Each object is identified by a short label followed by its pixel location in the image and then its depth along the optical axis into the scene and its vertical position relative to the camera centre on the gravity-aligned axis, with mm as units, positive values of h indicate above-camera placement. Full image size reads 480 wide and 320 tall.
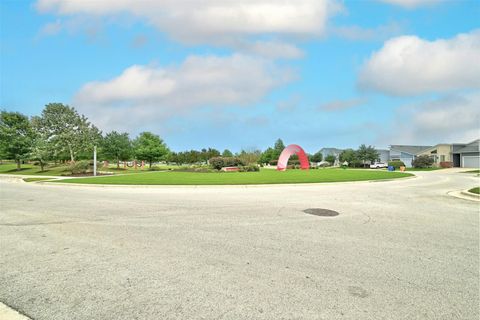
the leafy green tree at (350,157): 67625 +1421
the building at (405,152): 70750 +2552
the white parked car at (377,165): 64312 -796
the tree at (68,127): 41219 +5670
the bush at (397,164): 57784 -410
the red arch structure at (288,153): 40625 +1428
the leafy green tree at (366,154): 65150 +1945
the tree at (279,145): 89188 +5731
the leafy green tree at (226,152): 98919 +4211
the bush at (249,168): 37438 -692
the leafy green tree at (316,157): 82875 +1522
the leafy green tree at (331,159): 83781 +1052
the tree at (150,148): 49812 +2819
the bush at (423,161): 53444 +146
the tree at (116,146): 48656 +3136
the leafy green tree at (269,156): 82375 +2057
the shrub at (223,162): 37844 +172
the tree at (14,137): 37656 +3819
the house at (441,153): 60094 +1867
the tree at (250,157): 67225 +1495
